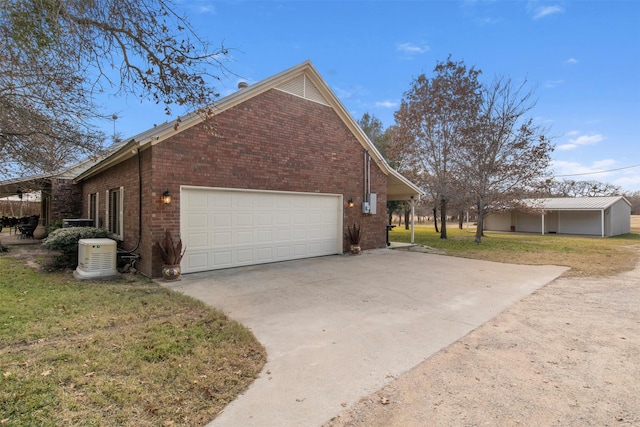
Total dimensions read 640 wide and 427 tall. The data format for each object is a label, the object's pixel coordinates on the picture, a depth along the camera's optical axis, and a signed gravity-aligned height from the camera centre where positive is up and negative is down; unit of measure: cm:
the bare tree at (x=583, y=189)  4375 +354
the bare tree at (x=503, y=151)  1666 +332
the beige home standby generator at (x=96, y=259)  739 -109
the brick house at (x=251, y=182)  782 +94
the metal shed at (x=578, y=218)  2530 -35
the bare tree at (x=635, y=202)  5362 +204
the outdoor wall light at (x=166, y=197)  755 +38
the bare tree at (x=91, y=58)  372 +205
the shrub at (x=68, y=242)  819 -74
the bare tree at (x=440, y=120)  1950 +604
